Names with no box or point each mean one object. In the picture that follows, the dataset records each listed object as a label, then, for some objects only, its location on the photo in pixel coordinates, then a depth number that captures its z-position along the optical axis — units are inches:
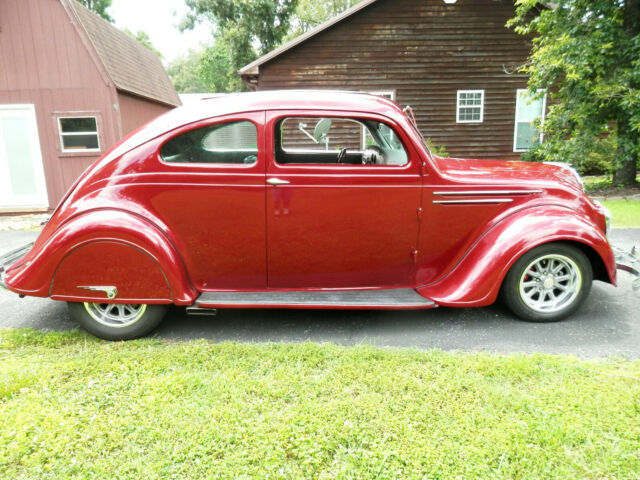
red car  130.0
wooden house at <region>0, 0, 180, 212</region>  412.5
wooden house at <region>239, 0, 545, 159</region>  514.9
